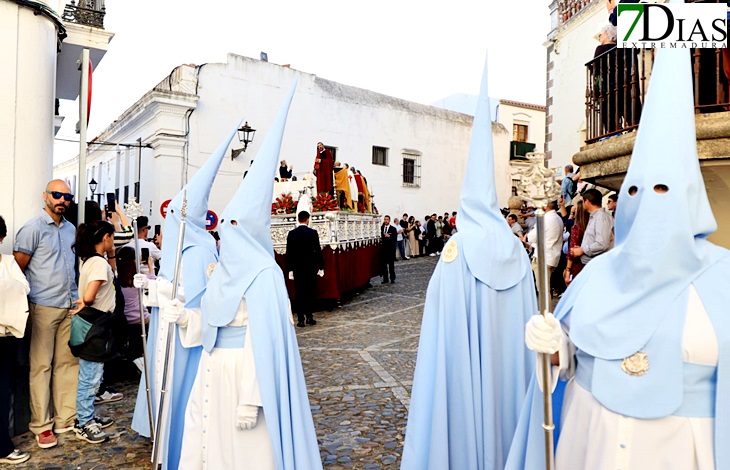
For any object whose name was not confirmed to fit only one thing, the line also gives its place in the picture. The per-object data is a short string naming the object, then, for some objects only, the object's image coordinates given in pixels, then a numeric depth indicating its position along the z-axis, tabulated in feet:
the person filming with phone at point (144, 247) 24.73
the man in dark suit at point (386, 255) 50.47
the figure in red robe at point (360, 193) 50.37
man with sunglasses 15.29
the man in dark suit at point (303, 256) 32.14
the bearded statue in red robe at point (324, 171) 44.04
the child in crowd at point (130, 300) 20.90
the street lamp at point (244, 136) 56.70
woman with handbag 15.21
